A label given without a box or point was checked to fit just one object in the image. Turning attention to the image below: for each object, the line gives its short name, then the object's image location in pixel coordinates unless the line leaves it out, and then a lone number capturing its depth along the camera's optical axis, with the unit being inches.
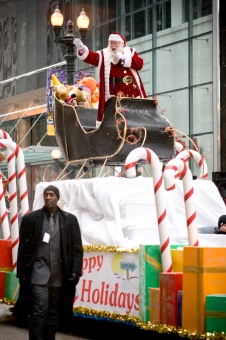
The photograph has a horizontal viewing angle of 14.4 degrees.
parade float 355.9
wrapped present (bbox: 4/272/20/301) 478.0
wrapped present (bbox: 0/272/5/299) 488.1
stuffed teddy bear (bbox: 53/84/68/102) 527.8
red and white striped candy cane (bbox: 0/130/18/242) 498.9
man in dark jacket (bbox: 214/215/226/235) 442.9
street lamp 716.7
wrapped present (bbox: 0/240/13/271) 490.9
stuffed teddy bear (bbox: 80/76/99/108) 560.1
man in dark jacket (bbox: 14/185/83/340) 362.9
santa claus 498.6
